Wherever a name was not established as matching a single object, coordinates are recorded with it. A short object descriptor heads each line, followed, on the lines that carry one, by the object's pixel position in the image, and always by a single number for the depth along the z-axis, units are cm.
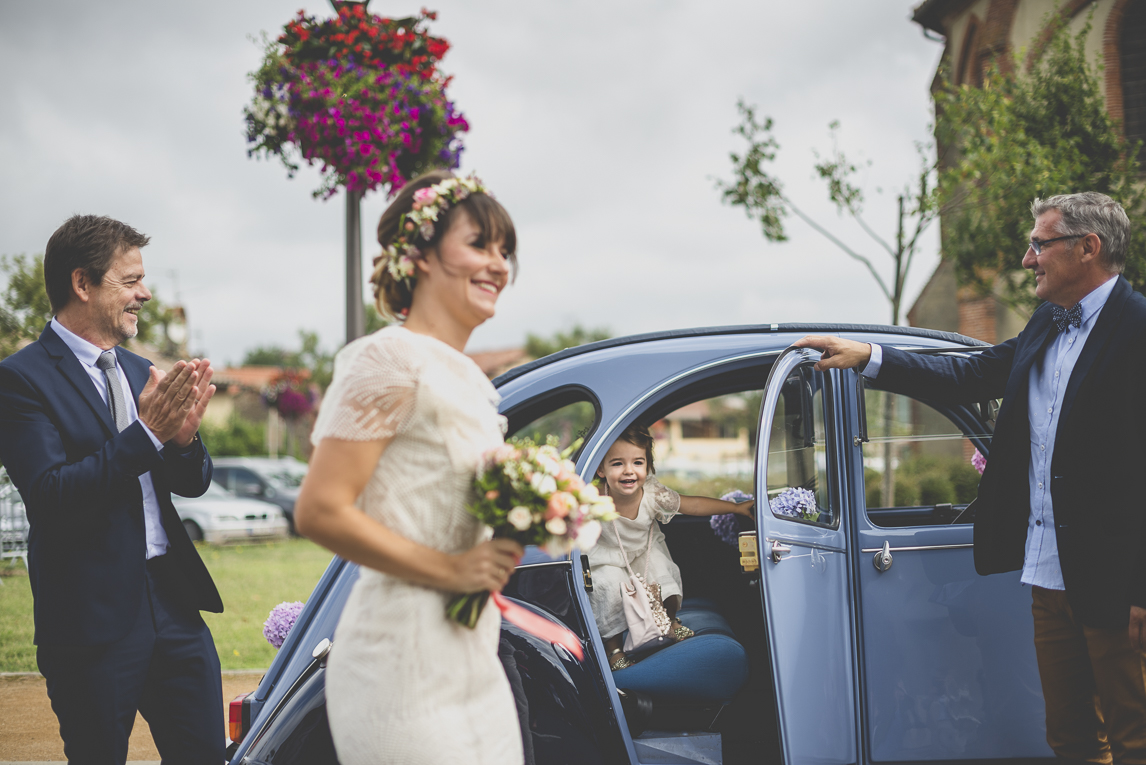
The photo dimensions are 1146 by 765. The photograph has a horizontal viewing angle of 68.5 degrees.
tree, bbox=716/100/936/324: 1020
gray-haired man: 265
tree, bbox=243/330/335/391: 5391
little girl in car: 368
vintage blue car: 287
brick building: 1354
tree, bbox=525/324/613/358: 5059
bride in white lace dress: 159
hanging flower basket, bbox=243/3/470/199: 562
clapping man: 237
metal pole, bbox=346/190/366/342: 616
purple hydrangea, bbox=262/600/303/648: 335
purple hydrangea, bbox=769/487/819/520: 329
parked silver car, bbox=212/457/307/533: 2016
